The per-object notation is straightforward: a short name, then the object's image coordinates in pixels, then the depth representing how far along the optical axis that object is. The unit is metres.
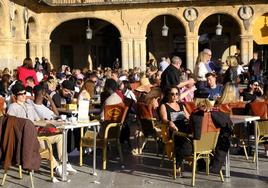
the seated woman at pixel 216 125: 8.15
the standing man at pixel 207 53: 12.20
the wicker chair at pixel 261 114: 9.67
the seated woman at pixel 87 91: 11.47
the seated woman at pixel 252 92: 12.10
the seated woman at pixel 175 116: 8.66
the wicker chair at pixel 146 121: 10.48
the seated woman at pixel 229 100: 9.82
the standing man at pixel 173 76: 11.19
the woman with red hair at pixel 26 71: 13.27
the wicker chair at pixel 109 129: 9.63
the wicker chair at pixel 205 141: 8.20
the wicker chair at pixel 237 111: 9.66
